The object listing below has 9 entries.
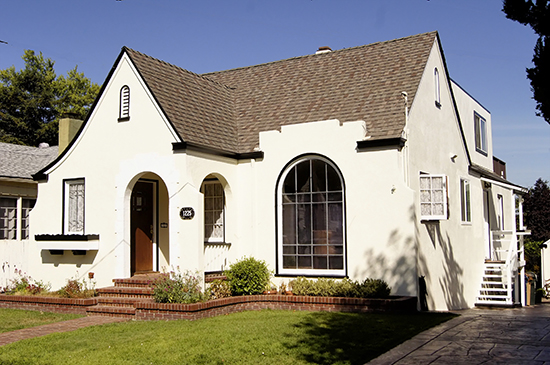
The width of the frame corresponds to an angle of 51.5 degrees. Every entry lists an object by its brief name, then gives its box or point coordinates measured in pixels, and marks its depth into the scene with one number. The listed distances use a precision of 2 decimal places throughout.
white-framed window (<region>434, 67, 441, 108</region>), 17.86
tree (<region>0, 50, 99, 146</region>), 43.22
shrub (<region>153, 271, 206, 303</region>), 12.95
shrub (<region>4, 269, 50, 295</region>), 15.97
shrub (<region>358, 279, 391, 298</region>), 13.60
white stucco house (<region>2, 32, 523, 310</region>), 14.48
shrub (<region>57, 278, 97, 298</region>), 14.75
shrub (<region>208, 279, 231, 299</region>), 14.32
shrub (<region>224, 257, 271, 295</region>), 14.54
